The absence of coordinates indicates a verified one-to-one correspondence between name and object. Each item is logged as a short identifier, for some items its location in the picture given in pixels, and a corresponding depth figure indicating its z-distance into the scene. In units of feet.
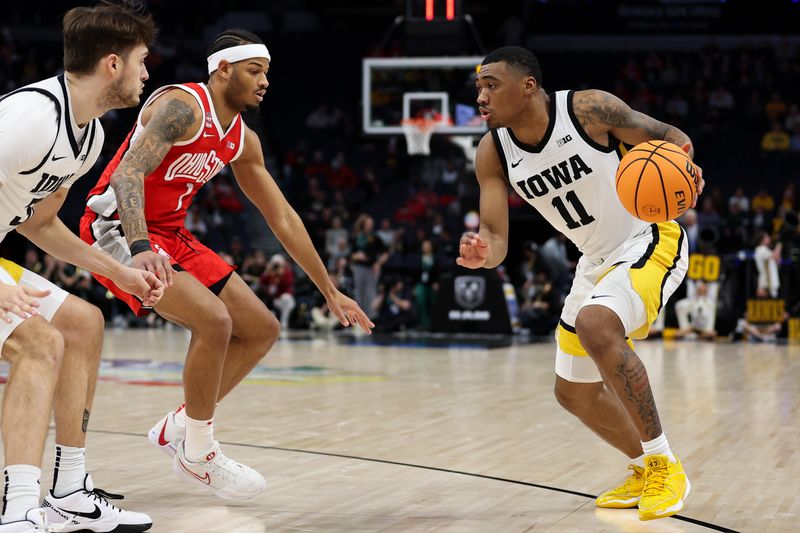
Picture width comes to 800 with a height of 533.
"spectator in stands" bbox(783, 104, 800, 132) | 77.71
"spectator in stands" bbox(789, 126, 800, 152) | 76.68
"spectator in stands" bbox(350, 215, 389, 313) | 59.47
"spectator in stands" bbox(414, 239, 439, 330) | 56.44
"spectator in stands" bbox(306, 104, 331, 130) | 89.10
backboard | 52.11
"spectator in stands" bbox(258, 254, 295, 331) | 59.57
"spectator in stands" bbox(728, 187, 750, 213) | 64.03
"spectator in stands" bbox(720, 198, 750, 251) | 55.77
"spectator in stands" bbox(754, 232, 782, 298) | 50.26
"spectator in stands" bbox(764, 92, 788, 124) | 79.36
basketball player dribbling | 15.83
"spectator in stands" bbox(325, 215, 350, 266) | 63.28
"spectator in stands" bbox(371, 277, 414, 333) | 55.90
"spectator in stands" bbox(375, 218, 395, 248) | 63.77
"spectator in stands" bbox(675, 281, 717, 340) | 50.47
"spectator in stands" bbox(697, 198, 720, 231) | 62.44
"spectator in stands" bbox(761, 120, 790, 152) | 77.20
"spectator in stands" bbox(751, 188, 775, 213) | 65.87
